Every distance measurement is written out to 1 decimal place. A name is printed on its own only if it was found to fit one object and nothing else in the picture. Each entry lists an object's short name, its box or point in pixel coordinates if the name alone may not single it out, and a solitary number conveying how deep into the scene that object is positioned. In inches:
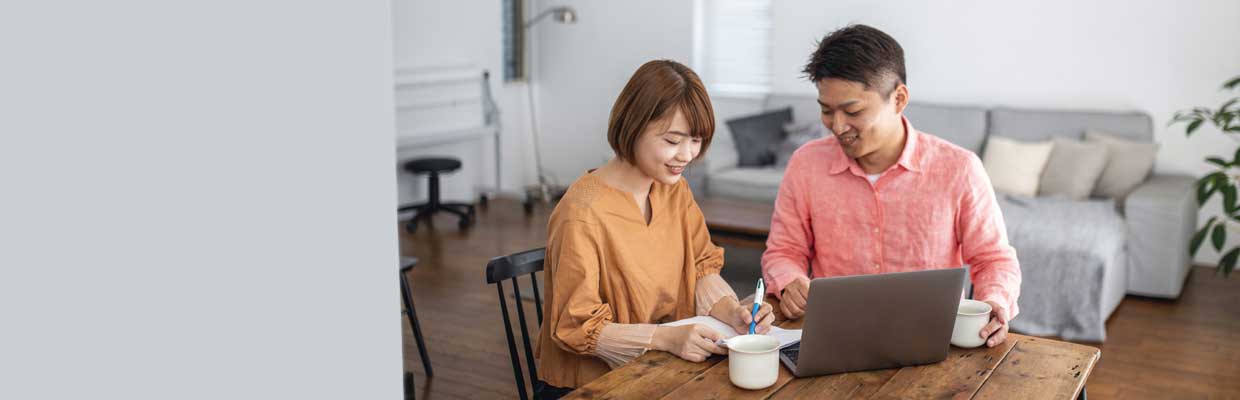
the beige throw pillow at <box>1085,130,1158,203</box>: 197.0
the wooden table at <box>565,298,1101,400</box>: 62.3
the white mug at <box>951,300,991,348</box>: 70.4
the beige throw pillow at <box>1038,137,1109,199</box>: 197.2
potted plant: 169.8
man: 77.5
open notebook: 71.2
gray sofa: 161.8
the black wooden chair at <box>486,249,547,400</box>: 80.3
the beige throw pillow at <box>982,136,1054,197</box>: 201.8
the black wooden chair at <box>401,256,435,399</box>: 132.6
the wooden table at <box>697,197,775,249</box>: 180.2
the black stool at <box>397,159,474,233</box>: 242.2
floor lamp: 279.0
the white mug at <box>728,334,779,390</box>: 61.7
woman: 71.2
